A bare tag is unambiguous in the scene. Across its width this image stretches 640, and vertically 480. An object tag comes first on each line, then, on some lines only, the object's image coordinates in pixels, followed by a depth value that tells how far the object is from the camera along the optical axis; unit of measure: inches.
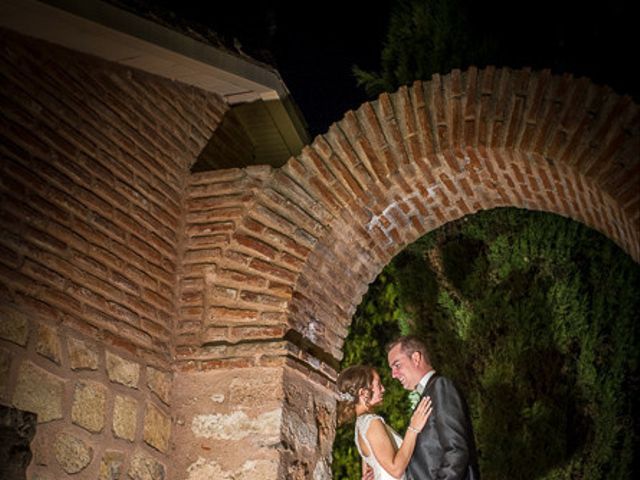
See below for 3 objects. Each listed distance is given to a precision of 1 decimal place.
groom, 141.1
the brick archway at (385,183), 148.8
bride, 148.4
